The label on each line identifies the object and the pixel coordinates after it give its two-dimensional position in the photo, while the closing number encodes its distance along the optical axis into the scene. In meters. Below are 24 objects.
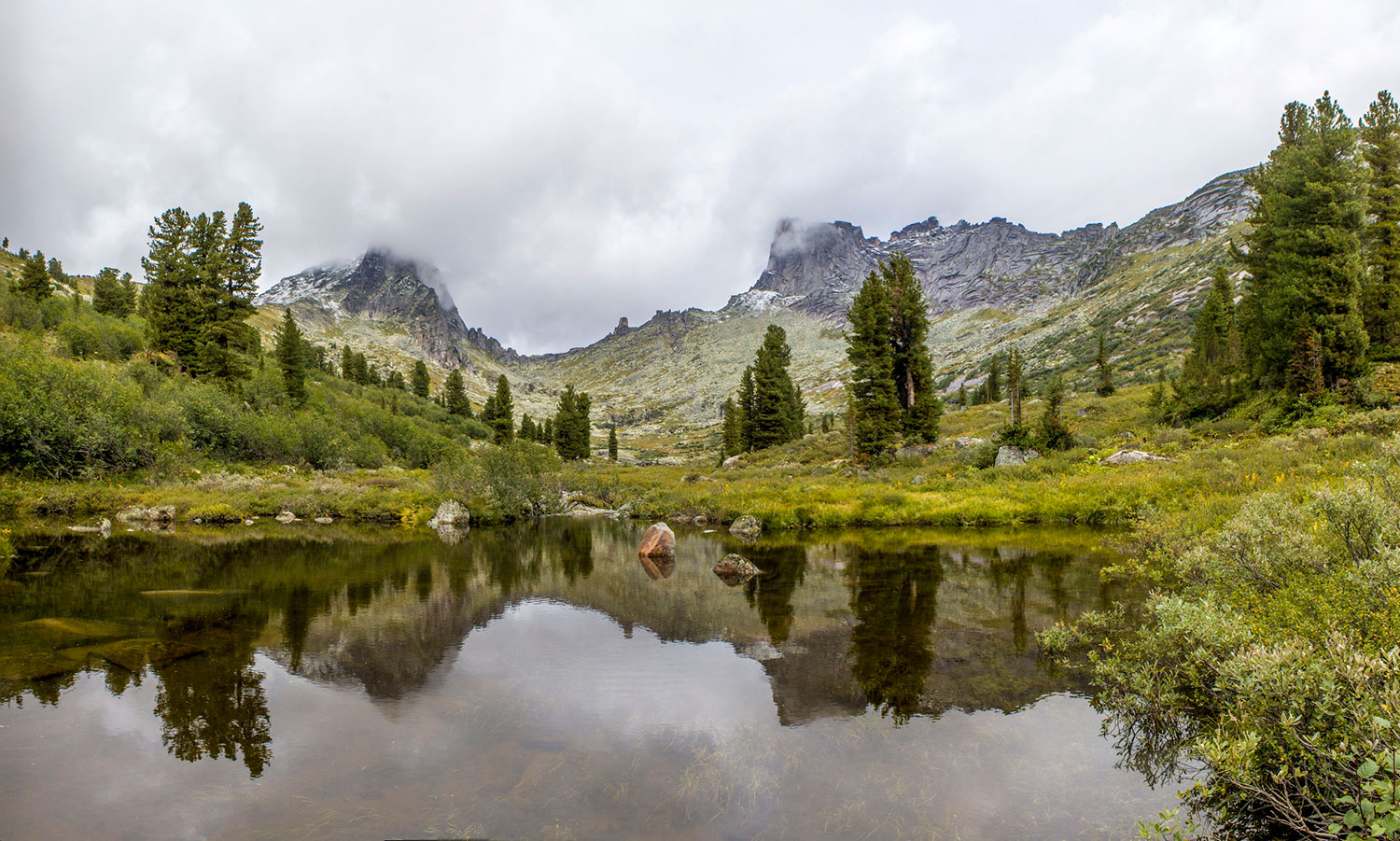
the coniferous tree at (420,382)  122.49
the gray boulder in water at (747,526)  26.36
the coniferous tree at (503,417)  81.38
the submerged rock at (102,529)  23.86
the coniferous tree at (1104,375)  64.06
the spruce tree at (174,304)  47.88
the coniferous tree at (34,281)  51.66
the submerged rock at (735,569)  16.77
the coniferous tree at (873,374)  42.47
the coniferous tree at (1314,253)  26.30
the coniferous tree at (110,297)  70.81
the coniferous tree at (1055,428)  34.97
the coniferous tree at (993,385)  91.32
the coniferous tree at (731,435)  72.66
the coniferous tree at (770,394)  60.81
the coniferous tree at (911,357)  45.59
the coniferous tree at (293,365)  59.44
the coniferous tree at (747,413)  64.06
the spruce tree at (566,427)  93.56
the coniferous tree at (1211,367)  35.09
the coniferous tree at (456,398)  113.56
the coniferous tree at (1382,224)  28.22
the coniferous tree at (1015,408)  35.47
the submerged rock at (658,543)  20.80
